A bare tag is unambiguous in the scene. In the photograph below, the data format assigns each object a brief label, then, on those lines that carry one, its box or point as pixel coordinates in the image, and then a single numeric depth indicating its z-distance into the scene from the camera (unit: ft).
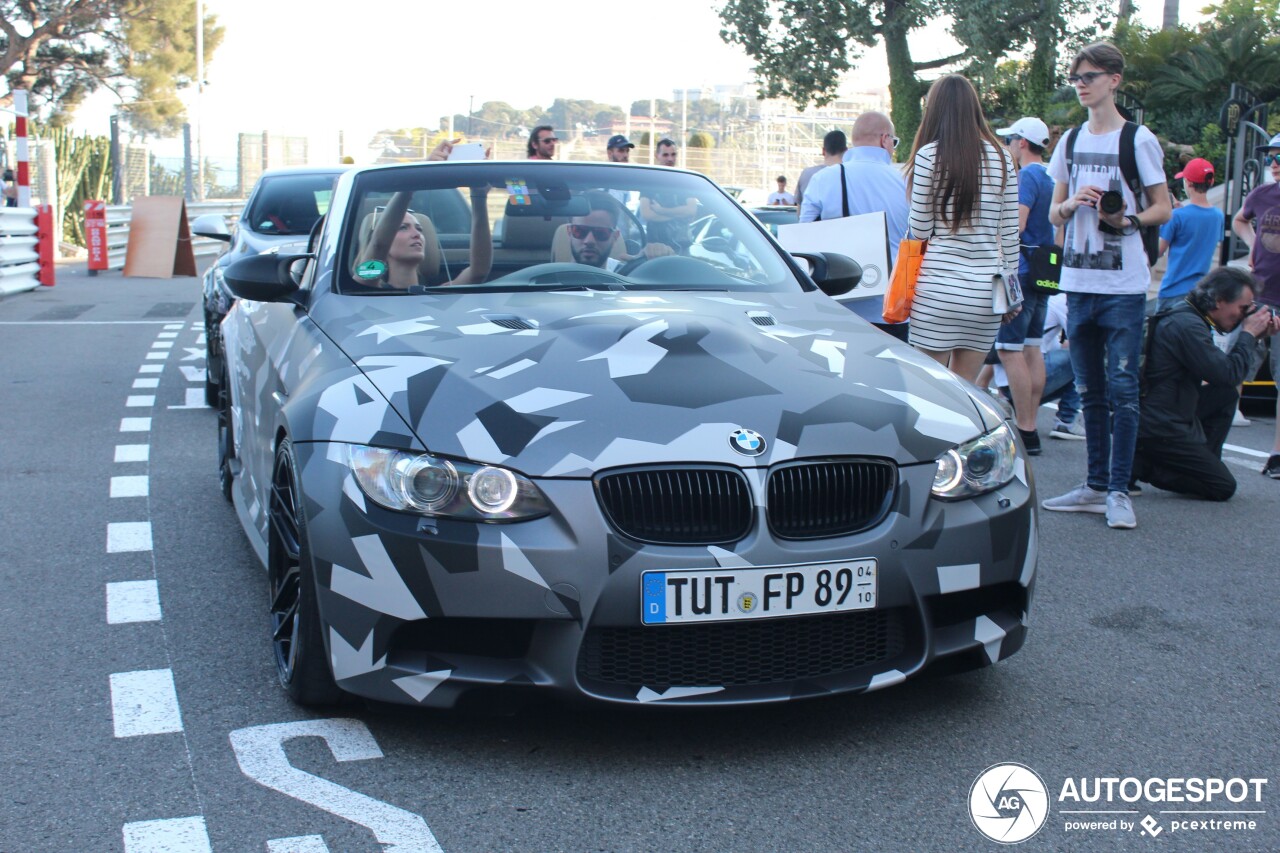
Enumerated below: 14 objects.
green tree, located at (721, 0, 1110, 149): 118.62
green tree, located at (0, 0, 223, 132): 151.53
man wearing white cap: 25.49
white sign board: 22.17
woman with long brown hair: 18.78
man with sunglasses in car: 15.67
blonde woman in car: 15.17
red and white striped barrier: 62.80
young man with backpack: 19.58
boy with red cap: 29.50
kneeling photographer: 22.48
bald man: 22.95
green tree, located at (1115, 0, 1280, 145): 82.64
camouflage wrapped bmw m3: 10.66
